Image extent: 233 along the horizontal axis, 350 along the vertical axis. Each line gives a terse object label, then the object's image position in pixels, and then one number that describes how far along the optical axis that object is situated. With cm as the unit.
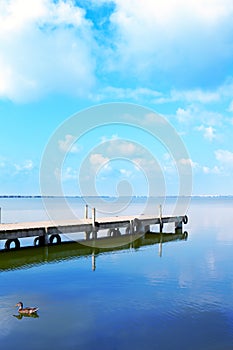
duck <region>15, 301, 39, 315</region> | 1352
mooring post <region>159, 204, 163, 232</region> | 3838
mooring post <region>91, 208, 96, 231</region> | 3114
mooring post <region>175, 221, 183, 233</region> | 4076
